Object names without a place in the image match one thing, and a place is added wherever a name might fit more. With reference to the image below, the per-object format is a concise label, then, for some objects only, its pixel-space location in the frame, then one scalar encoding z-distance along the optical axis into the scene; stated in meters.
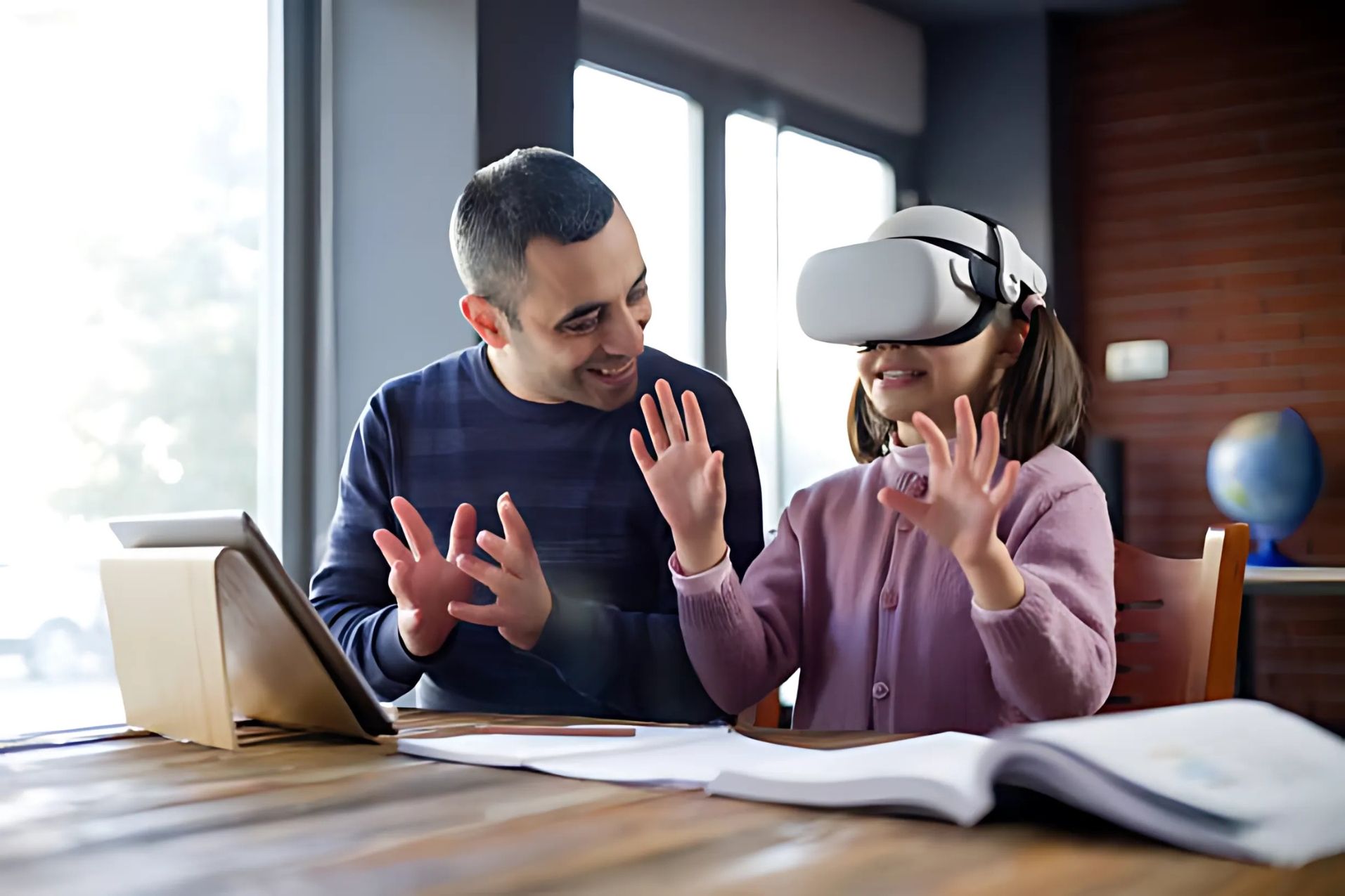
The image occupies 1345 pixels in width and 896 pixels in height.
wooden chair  1.37
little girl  1.20
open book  0.62
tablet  0.98
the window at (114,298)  2.12
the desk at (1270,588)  2.95
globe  3.74
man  1.56
